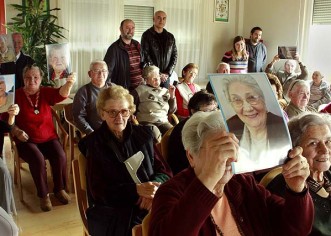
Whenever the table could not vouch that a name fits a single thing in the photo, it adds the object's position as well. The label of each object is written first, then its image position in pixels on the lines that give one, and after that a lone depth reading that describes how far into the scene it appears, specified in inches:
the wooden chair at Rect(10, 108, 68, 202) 127.8
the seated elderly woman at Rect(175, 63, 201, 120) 162.6
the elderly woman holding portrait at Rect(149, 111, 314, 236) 39.8
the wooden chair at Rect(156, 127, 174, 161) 98.0
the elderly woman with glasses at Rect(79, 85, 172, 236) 71.0
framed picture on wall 269.5
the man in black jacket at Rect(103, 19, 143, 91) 164.1
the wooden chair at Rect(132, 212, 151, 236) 48.0
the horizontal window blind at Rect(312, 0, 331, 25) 228.1
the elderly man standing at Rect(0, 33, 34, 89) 142.6
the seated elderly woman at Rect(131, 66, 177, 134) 146.1
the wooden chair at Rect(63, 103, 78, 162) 137.4
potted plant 179.6
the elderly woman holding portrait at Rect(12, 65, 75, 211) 125.1
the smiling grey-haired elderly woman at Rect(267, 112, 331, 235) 59.0
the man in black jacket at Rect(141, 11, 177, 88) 173.9
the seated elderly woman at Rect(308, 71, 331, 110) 184.1
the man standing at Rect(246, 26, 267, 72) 242.1
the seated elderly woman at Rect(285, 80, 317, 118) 119.8
